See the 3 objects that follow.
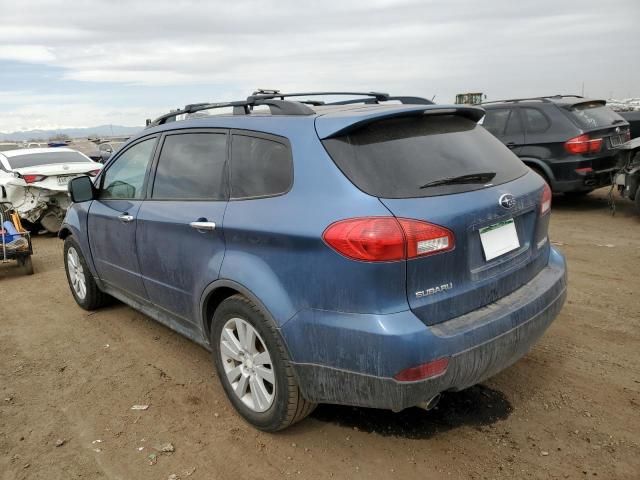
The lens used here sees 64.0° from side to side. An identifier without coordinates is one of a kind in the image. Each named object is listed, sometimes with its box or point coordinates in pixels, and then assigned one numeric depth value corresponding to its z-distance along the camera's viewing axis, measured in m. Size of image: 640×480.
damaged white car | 8.79
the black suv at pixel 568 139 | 7.81
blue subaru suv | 2.24
